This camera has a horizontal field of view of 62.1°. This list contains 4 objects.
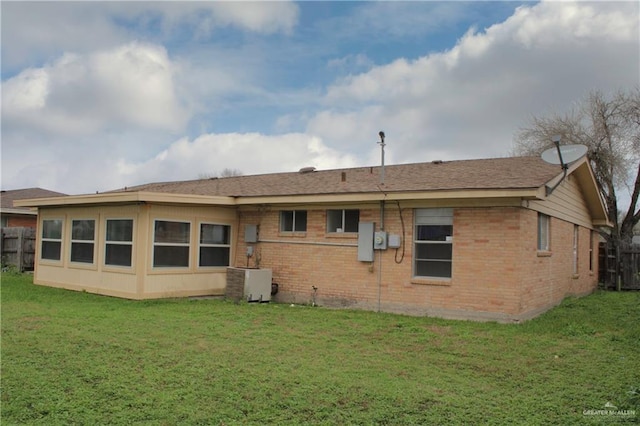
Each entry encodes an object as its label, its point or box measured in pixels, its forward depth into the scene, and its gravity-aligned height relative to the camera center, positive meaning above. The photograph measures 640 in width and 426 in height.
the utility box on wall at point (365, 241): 12.00 +0.09
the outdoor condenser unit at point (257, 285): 12.98 -1.05
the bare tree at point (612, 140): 25.56 +5.50
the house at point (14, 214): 24.28 +1.03
